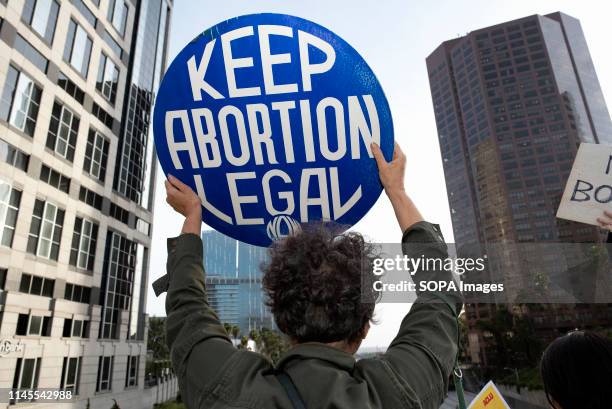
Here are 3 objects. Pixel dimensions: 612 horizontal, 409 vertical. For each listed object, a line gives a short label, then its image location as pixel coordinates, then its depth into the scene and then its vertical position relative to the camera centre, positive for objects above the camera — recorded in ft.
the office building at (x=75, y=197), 72.49 +29.19
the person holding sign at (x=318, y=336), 3.35 -0.09
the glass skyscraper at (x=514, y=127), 340.80 +162.44
